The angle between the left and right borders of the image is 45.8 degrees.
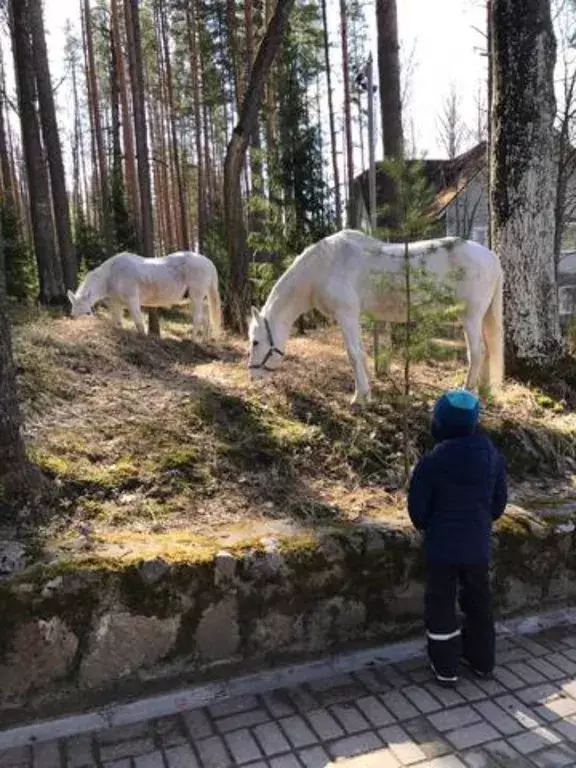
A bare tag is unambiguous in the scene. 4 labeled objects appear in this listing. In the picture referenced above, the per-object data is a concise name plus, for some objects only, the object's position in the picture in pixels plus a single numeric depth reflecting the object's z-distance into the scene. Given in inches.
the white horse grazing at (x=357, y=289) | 212.1
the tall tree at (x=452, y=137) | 1177.4
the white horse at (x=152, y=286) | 365.7
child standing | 131.0
